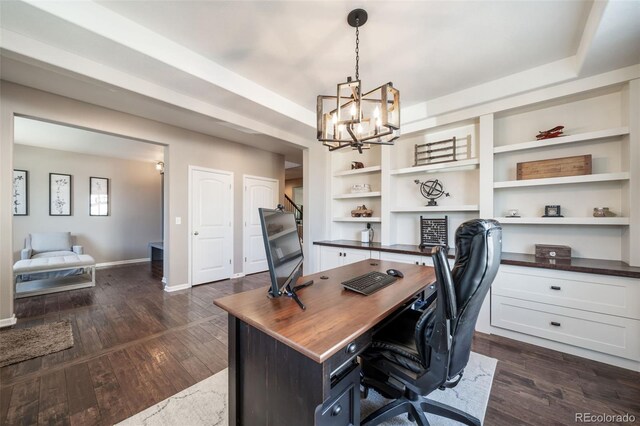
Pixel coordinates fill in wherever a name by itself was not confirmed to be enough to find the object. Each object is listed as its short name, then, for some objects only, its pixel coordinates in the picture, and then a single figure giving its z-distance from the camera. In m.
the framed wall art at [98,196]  5.71
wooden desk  0.91
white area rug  1.50
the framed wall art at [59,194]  5.21
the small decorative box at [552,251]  2.40
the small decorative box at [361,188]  3.96
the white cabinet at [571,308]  1.95
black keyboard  1.47
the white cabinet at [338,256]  3.55
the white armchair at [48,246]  4.43
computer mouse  1.83
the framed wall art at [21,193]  4.83
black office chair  1.02
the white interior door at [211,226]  4.33
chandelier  1.61
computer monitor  1.19
